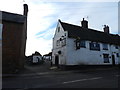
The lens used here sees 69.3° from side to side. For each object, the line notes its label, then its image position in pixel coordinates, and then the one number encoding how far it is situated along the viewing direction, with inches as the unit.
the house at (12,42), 521.1
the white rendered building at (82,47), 636.3
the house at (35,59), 970.8
